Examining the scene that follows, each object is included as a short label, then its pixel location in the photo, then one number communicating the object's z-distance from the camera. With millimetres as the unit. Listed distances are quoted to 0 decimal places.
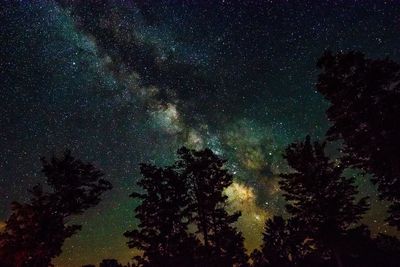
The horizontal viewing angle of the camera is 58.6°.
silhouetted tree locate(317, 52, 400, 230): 22281
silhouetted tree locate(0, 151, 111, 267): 26312
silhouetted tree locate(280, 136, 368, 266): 32250
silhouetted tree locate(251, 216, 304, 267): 49759
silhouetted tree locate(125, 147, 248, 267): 33344
